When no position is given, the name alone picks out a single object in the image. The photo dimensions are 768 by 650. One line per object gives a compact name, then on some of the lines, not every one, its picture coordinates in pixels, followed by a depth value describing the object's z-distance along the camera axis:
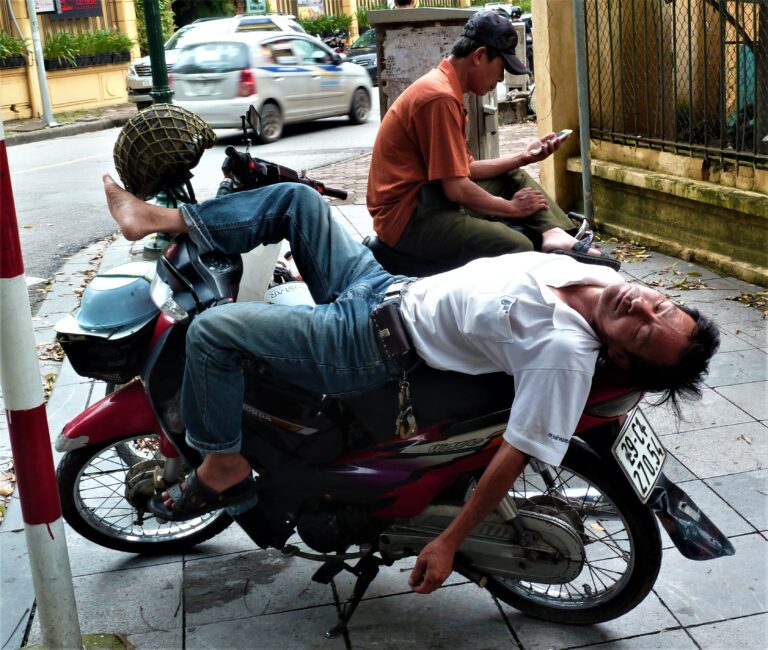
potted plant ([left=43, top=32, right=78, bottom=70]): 21.56
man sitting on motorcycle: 4.18
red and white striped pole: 2.62
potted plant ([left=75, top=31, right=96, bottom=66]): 22.42
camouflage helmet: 3.15
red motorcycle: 2.85
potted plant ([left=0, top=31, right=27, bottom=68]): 20.03
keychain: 2.86
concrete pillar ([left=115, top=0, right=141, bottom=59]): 24.92
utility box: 7.08
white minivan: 14.93
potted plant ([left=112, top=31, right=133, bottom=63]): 23.59
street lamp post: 6.81
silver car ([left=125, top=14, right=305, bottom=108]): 16.52
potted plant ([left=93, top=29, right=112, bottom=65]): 23.00
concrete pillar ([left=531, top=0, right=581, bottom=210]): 8.02
